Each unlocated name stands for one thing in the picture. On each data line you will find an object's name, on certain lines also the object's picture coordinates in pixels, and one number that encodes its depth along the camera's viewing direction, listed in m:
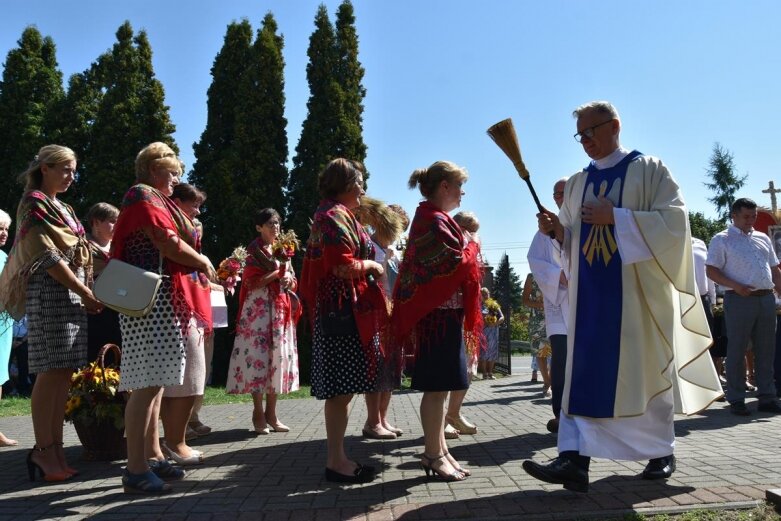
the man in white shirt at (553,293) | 6.12
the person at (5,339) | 6.20
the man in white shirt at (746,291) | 7.81
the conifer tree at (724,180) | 61.28
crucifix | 32.04
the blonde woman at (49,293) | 4.59
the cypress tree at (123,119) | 21.50
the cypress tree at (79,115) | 22.84
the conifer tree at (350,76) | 21.97
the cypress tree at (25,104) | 22.47
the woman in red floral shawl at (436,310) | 4.32
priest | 3.96
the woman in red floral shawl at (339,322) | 4.37
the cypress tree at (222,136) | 21.25
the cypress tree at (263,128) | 21.39
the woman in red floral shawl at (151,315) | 4.14
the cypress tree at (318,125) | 21.27
